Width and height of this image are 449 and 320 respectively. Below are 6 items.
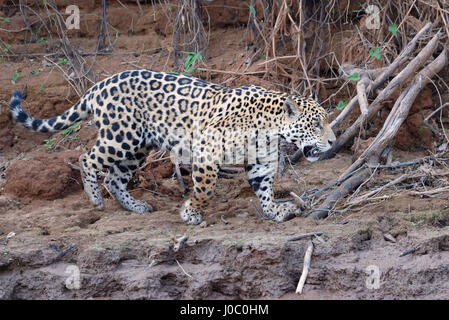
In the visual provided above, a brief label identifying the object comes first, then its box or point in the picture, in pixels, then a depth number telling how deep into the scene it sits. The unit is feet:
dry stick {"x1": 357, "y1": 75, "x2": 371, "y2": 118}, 44.57
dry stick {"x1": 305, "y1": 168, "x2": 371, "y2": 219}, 40.50
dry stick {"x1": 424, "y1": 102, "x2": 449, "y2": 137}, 48.02
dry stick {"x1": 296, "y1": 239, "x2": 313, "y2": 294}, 34.58
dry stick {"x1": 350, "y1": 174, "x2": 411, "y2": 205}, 40.63
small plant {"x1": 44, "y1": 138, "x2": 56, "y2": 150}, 55.98
